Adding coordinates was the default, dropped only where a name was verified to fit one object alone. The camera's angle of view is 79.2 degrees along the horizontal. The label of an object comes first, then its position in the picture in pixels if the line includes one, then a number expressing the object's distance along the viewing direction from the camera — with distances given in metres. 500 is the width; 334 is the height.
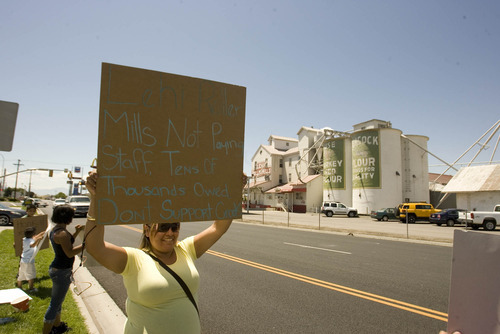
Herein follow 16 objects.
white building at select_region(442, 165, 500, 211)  28.42
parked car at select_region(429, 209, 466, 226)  26.03
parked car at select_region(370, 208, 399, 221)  32.53
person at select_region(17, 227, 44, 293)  5.65
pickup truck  21.48
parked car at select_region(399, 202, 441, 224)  30.16
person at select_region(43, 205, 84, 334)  3.84
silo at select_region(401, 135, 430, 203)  38.34
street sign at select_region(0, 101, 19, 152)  3.53
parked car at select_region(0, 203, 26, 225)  17.84
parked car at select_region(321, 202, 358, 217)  36.88
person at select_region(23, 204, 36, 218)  6.68
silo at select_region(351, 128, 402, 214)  36.97
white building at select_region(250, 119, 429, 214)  37.50
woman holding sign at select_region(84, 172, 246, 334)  2.18
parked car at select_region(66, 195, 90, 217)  24.69
